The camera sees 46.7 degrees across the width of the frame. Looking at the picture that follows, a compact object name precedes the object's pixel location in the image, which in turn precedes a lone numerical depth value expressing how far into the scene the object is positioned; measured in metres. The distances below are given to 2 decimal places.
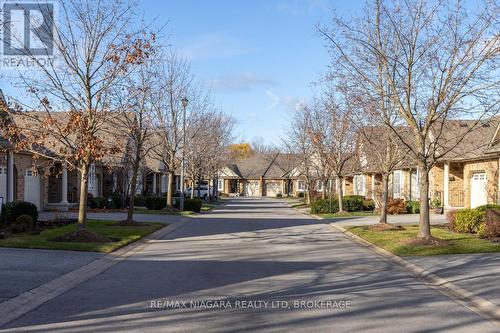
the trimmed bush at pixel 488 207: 19.11
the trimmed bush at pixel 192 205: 36.66
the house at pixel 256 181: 88.75
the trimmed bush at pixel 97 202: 35.84
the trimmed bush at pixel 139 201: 40.56
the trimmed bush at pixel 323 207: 36.53
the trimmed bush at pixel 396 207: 35.34
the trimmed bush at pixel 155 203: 37.28
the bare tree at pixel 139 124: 21.32
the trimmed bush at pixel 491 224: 17.72
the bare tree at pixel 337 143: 31.91
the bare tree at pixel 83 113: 15.54
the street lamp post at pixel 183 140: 32.69
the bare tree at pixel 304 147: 40.97
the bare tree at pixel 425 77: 15.70
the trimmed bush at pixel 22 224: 18.65
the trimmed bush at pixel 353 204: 38.41
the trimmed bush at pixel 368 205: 39.42
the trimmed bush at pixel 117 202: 37.38
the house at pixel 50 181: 25.42
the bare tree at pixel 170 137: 31.27
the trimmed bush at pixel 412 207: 35.91
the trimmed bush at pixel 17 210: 20.59
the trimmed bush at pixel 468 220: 19.30
